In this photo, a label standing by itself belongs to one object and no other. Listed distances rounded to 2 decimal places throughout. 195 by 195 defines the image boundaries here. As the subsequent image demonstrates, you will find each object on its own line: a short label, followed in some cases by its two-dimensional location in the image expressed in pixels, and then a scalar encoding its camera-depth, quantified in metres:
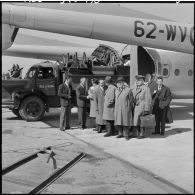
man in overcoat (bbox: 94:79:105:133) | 10.21
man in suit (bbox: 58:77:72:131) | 10.72
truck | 12.66
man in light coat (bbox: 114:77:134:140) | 9.19
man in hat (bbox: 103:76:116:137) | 9.61
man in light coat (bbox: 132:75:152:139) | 9.10
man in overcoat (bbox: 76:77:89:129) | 11.00
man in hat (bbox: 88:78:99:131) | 10.41
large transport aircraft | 7.45
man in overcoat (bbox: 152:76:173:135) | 9.65
